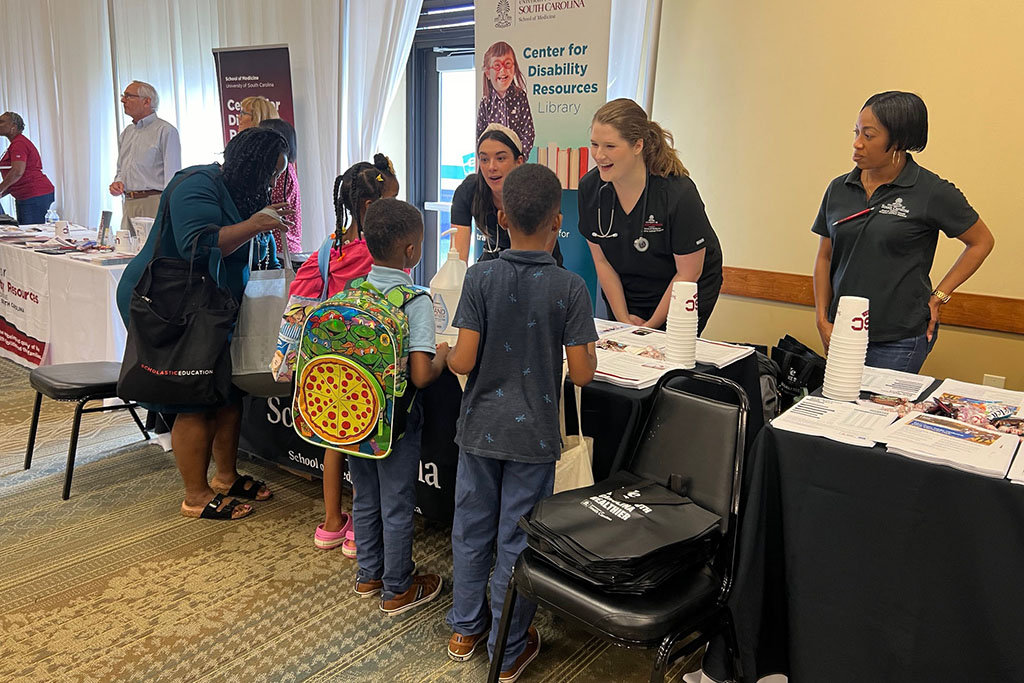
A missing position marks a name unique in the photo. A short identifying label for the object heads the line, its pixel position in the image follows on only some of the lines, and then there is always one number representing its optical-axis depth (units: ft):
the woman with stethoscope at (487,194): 8.11
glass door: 15.43
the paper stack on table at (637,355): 6.00
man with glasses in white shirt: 15.92
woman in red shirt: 19.06
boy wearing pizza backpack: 6.00
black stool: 8.63
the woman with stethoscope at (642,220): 7.48
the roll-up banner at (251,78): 16.72
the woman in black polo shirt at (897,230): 6.93
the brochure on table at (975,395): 5.61
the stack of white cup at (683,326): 6.23
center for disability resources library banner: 11.35
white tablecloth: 11.28
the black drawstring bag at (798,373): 9.42
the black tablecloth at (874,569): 4.25
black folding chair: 4.41
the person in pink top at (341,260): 7.29
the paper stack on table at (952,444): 4.35
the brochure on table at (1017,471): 4.15
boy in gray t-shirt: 5.20
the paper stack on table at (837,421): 4.80
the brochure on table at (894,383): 5.78
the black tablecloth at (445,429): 5.85
